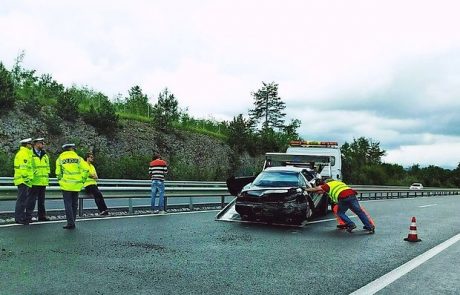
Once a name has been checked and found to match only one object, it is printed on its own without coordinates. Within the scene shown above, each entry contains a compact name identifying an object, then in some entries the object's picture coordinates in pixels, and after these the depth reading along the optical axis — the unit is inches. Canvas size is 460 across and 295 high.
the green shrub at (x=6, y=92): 1237.1
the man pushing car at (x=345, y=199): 465.1
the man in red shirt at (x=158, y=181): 584.7
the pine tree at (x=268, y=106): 3342.0
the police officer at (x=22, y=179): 425.4
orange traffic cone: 409.4
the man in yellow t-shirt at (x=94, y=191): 518.3
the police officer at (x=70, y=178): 410.3
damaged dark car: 478.3
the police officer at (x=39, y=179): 438.6
